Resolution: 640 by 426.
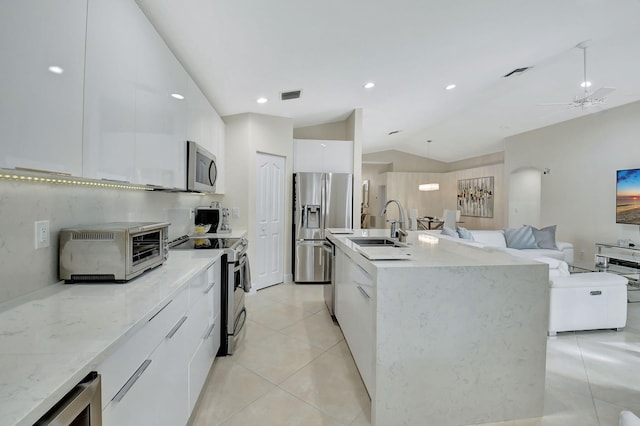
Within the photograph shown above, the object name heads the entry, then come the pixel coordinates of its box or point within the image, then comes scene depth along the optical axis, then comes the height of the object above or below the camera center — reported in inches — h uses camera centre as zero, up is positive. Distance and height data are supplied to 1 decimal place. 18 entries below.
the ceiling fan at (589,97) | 129.0 +54.4
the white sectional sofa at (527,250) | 193.5 -22.9
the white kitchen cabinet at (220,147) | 140.1 +31.4
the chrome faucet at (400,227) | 97.0 -5.4
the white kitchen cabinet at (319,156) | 188.1 +34.5
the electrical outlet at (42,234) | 50.1 -4.9
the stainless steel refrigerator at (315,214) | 179.8 -2.1
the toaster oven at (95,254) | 53.2 -8.6
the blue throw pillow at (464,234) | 181.9 -13.2
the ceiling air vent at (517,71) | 148.3 +72.9
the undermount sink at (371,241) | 110.7 -11.3
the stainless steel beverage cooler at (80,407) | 24.0 -17.4
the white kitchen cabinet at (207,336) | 65.1 -33.2
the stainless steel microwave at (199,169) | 96.2 +13.8
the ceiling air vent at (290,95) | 142.5 +56.4
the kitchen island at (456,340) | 63.7 -28.1
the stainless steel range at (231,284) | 93.6 -25.1
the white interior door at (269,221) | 169.2 -6.8
